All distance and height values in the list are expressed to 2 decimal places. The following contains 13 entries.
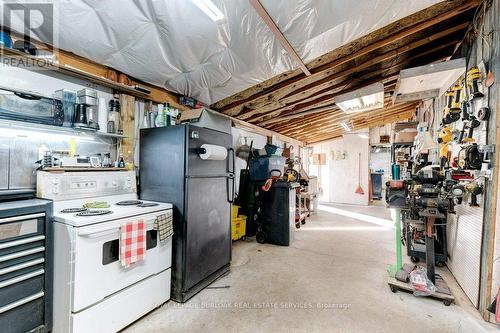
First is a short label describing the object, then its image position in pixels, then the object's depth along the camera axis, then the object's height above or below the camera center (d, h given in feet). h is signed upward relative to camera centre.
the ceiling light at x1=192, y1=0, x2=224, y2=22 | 5.38 +3.71
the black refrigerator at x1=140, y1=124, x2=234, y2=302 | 7.69 -1.15
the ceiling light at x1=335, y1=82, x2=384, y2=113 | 11.62 +3.71
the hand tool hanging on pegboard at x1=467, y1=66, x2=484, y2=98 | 7.50 +2.90
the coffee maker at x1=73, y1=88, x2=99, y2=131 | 7.07 +1.56
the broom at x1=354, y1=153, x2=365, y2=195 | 28.05 -2.61
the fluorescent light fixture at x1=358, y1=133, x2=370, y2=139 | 28.17 +3.67
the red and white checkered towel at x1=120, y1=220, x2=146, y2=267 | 6.07 -2.25
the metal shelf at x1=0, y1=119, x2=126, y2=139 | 5.87 +0.86
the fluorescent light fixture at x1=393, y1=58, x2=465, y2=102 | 8.92 +3.90
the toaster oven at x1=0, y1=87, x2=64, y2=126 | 5.78 +1.36
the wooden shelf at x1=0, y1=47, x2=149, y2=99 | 5.84 +2.62
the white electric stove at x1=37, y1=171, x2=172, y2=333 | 5.36 -2.60
